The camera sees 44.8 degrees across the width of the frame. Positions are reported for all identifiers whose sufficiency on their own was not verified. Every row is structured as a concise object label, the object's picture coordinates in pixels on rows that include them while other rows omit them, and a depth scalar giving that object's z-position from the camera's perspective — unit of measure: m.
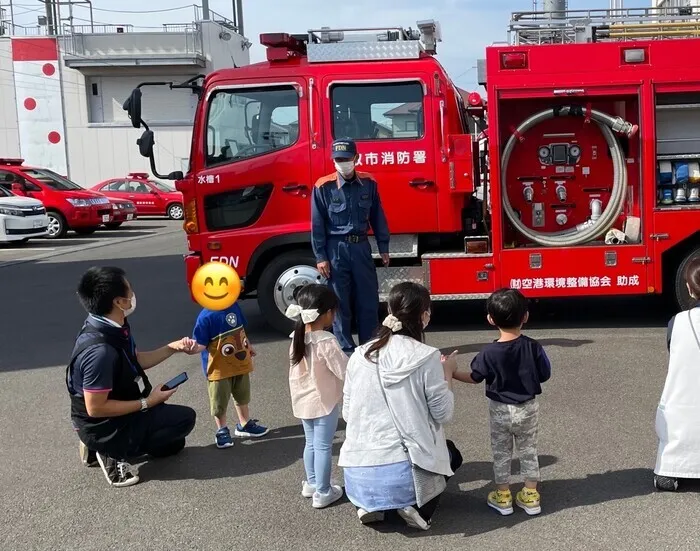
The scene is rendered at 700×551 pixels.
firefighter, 6.52
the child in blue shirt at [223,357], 5.17
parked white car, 18.89
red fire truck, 7.82
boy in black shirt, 4.05
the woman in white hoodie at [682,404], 4.20
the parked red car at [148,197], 28.55
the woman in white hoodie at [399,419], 3.86
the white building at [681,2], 15.18
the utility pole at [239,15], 42.28
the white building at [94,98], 36.59
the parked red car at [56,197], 21.25
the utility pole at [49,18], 36.84
